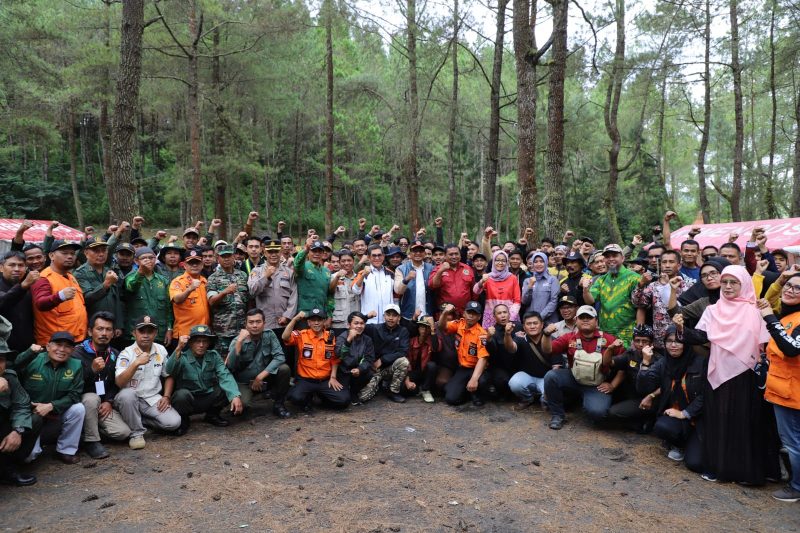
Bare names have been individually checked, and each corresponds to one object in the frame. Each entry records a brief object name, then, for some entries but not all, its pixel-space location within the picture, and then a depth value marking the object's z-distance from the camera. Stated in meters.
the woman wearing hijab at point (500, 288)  6.80
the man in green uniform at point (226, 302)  6.22
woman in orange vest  3.88
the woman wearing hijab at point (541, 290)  6.75
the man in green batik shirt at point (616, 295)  5.91
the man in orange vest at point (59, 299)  4.89
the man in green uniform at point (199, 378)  5.46
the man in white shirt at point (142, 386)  5.16
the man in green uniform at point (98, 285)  5.48
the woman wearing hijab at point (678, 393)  4.70
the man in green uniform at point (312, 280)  6.60
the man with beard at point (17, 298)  4.71
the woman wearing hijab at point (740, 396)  4.28
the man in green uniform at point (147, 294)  5.72
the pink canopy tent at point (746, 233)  10.26
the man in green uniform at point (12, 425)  4.11
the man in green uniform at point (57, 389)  4.53
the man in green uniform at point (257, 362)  5.97
